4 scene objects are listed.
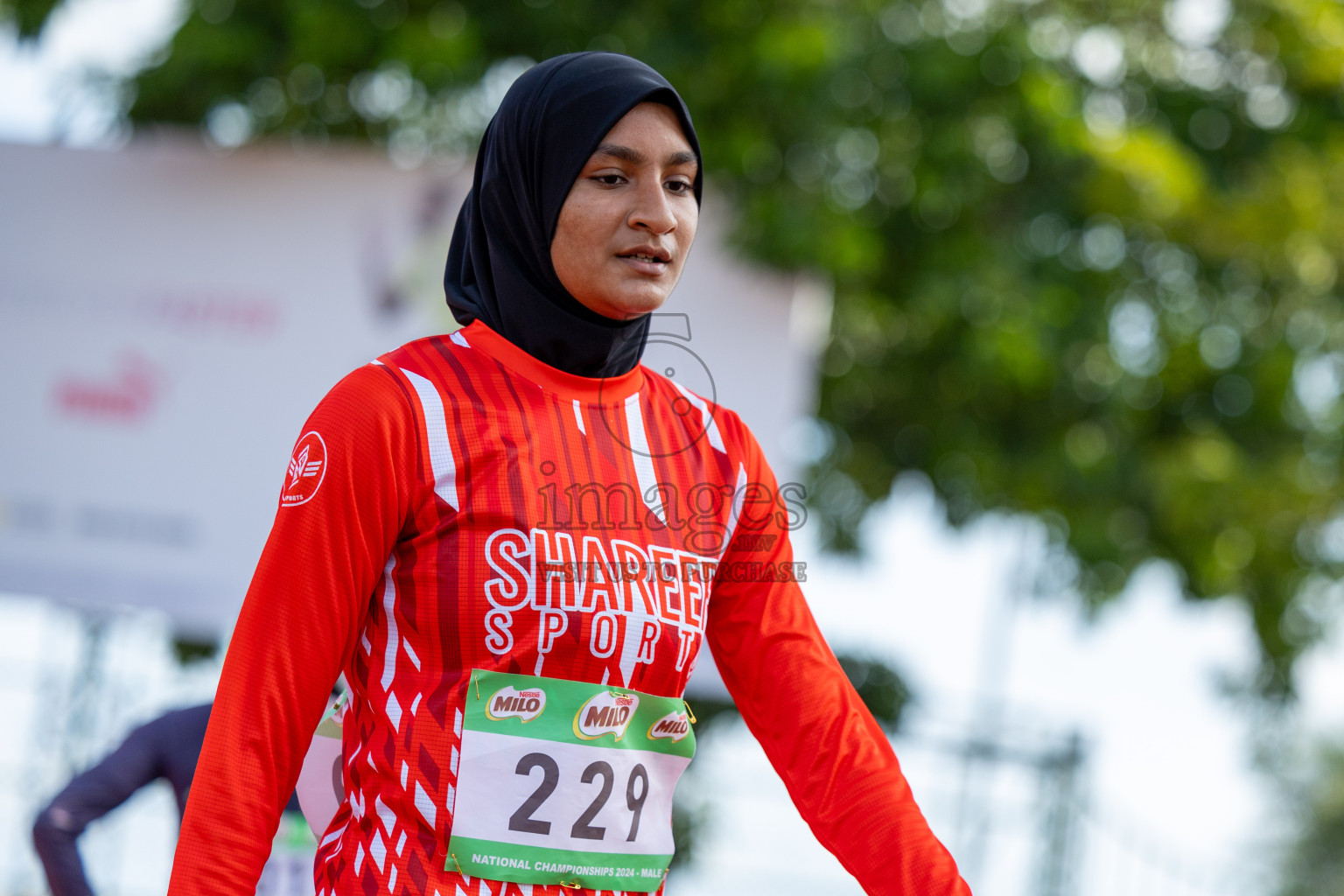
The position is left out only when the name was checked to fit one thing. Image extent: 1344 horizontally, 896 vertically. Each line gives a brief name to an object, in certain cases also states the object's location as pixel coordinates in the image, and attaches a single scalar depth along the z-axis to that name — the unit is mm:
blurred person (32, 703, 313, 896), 5316
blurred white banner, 11836
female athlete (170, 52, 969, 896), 2664
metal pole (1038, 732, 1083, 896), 13477
